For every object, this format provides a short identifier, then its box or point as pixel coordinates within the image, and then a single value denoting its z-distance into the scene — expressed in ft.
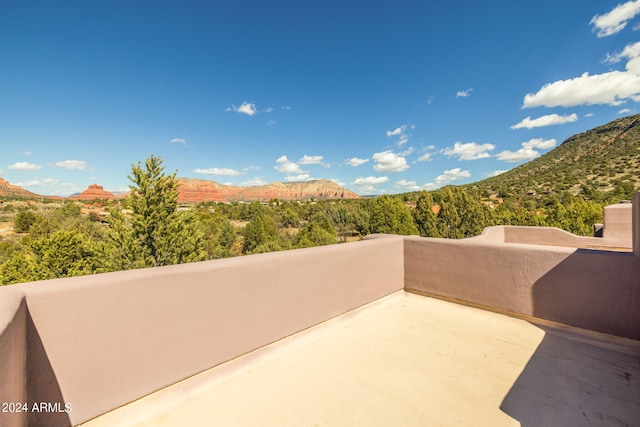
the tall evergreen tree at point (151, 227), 35.45
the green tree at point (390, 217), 79.51
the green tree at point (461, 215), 67.66
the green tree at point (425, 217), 73.15
